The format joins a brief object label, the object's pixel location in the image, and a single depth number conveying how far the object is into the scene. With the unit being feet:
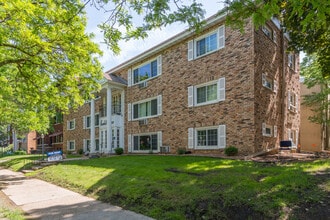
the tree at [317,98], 68.69
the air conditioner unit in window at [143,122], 65.33
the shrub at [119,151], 66.38
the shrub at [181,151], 51.62
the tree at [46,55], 26.27
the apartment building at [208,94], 44.60
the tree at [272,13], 12.21
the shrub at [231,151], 42.70
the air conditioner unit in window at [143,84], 66.67
